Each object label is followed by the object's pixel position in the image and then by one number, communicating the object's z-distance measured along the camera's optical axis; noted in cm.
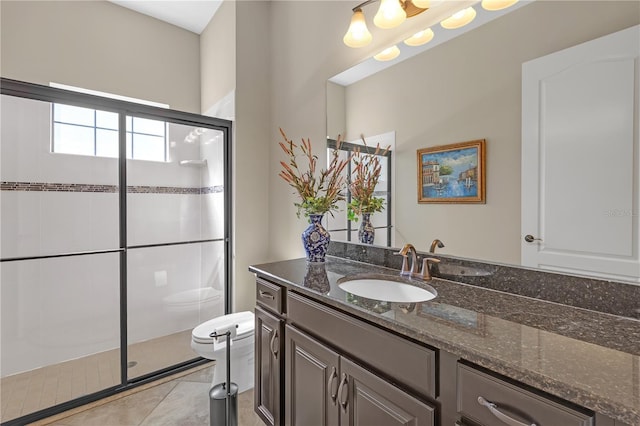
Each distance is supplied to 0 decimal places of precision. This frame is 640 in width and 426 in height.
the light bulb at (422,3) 140
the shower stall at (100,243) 204
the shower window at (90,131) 214
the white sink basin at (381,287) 136
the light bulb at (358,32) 163
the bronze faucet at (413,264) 139
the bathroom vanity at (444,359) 62
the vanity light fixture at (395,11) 144
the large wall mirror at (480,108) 105
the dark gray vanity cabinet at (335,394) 93
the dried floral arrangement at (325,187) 185
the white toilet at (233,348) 194
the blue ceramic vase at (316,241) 181
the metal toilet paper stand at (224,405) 157
